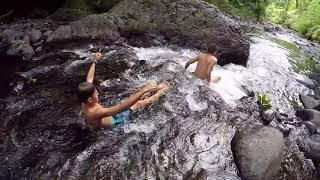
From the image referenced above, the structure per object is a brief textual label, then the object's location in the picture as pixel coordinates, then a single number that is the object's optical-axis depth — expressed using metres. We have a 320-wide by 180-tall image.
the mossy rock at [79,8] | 7.06
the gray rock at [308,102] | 4.95
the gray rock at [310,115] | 4.42
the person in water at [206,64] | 4.65
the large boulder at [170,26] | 6.02
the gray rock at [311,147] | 3.64
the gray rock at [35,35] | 5.95
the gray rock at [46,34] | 6.06
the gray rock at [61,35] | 6.02
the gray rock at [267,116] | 4.17
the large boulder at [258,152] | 3.12
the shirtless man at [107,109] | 2.97
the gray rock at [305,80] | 6.01
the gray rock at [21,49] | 5.49
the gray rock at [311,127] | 4.22
